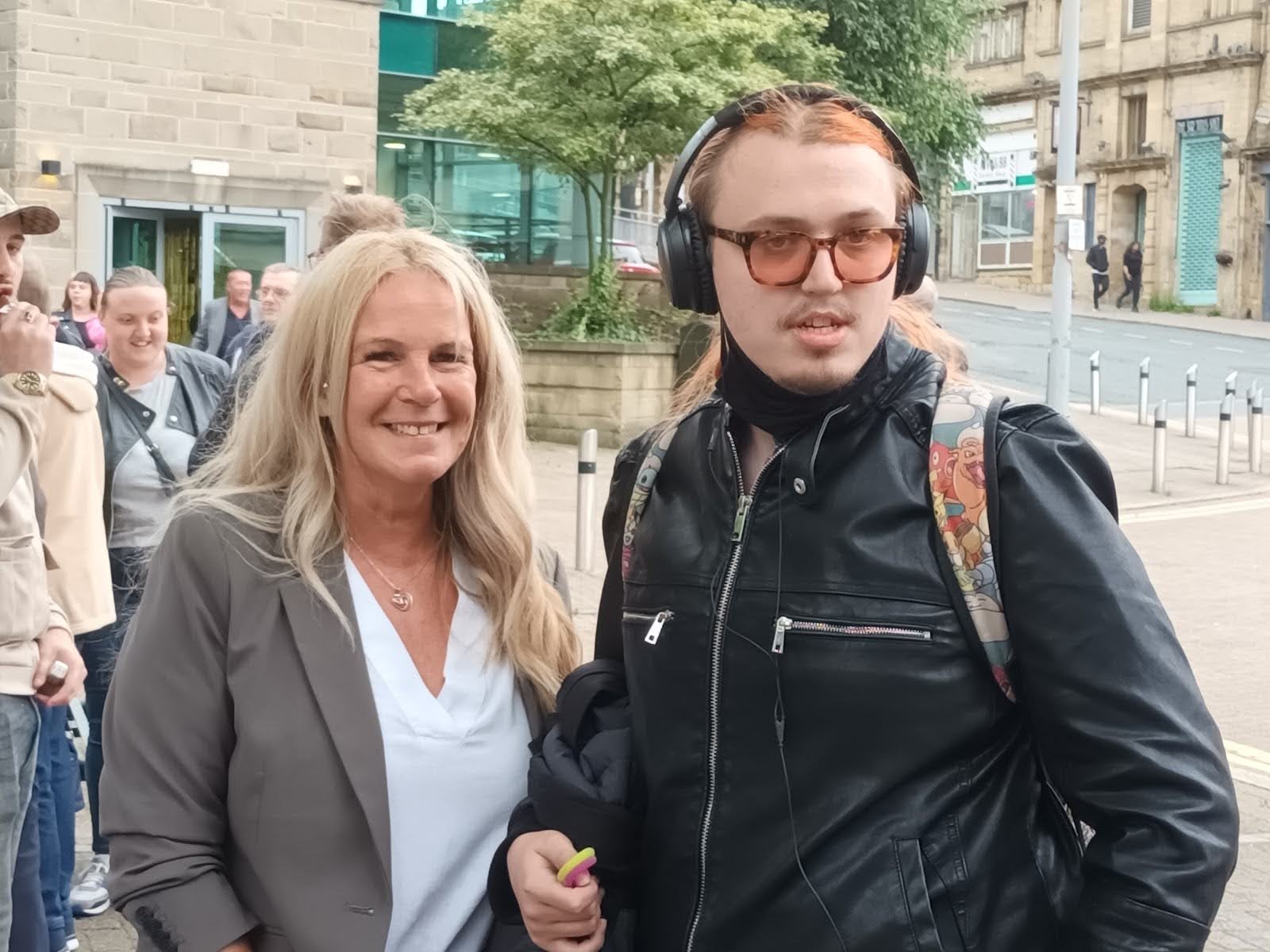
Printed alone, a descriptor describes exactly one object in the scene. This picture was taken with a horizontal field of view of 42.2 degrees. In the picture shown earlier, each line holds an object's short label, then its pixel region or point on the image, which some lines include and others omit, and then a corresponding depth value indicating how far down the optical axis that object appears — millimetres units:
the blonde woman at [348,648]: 2357
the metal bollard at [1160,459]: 16375
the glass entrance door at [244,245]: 18078
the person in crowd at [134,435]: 5527
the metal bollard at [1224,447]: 17109
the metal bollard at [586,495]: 11398
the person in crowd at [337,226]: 4855
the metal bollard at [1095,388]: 22750
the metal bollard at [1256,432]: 18234
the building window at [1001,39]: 50938
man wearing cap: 3482
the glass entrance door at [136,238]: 17438
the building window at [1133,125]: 45812
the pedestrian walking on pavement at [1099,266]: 41469
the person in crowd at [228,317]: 11883
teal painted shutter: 42688
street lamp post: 16156
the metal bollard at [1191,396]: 20062
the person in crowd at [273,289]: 7669
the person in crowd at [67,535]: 4742
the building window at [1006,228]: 48719
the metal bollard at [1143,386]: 21188
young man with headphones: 1846
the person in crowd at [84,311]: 10852
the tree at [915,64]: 24000
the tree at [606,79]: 18250
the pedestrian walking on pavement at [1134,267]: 42156
